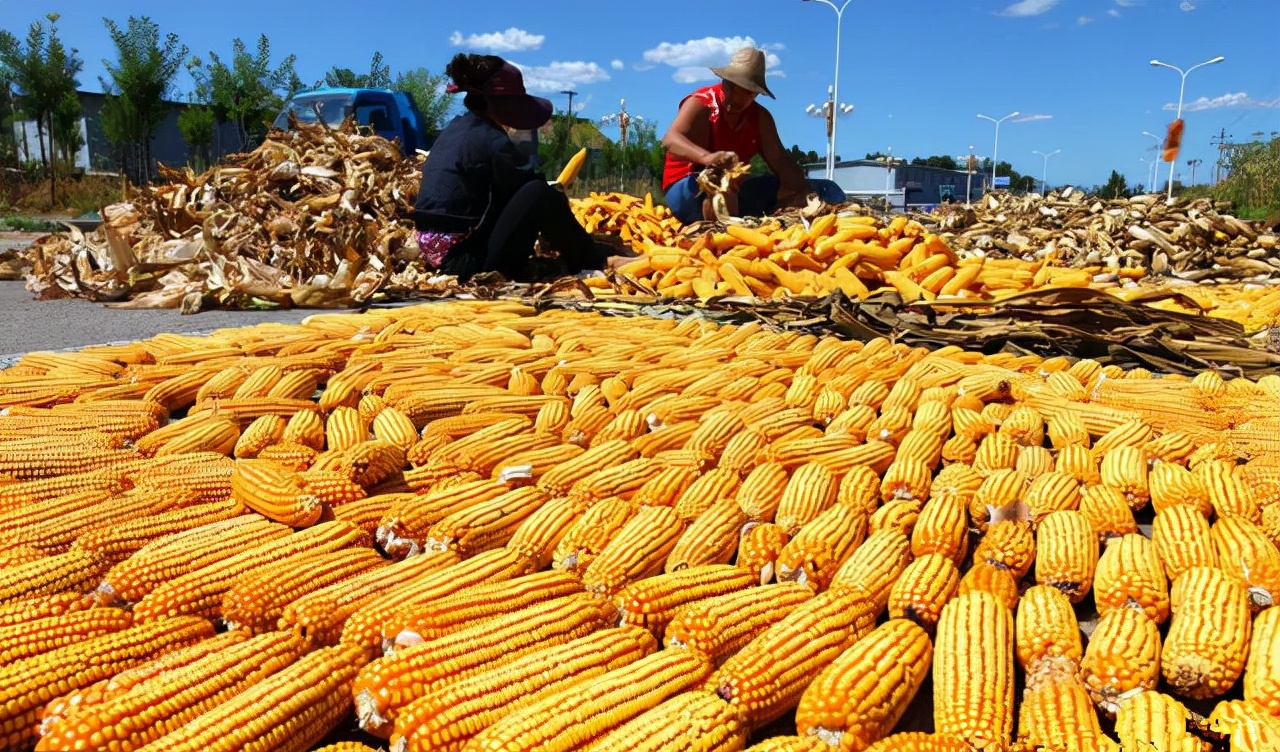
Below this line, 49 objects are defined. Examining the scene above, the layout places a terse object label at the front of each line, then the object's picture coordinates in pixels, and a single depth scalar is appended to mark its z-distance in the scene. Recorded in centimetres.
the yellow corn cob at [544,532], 76
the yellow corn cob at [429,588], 60
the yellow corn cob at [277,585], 63
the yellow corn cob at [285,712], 49
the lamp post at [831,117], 2108
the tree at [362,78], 3181
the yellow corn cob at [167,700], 48
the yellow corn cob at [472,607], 59
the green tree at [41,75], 2234
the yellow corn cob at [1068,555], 70
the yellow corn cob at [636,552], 70
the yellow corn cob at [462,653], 53
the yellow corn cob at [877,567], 68
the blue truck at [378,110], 1345
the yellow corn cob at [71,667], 51
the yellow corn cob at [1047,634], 59
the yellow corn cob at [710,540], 74
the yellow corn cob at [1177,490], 84
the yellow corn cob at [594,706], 49
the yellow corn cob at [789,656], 55
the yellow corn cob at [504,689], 50
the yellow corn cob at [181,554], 66
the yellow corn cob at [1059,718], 51
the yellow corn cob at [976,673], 53
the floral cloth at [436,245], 597
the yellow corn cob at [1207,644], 58
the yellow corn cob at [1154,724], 51
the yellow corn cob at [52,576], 64
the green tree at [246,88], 2401
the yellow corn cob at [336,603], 61
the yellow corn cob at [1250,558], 66
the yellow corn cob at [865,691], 53
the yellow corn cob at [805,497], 81
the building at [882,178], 4600
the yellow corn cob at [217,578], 63
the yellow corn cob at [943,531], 75
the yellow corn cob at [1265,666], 55
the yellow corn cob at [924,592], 65
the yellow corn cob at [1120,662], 56
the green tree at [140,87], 2253
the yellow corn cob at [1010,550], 72
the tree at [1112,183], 3606
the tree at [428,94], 3044
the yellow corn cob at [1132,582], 65
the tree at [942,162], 7191
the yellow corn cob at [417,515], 76
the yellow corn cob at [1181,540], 71
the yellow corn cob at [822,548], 70
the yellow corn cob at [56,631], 55
